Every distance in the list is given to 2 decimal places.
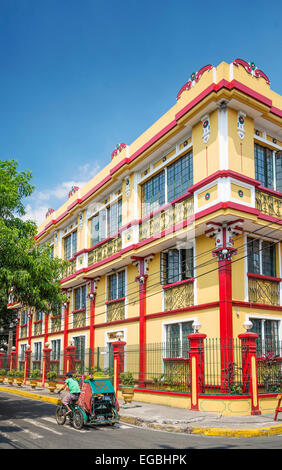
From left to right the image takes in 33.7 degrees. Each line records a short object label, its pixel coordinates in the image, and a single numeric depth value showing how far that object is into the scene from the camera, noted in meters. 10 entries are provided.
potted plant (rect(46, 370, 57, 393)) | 26.76
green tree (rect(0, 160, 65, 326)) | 14.59
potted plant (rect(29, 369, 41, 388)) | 29.22
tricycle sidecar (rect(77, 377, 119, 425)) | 12.31
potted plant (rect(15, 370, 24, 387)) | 28.55
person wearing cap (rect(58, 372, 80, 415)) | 12.98
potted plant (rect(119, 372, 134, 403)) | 19.41
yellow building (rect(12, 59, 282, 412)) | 16.08
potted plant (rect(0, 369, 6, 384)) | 34.18
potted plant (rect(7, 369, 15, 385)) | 31.48
